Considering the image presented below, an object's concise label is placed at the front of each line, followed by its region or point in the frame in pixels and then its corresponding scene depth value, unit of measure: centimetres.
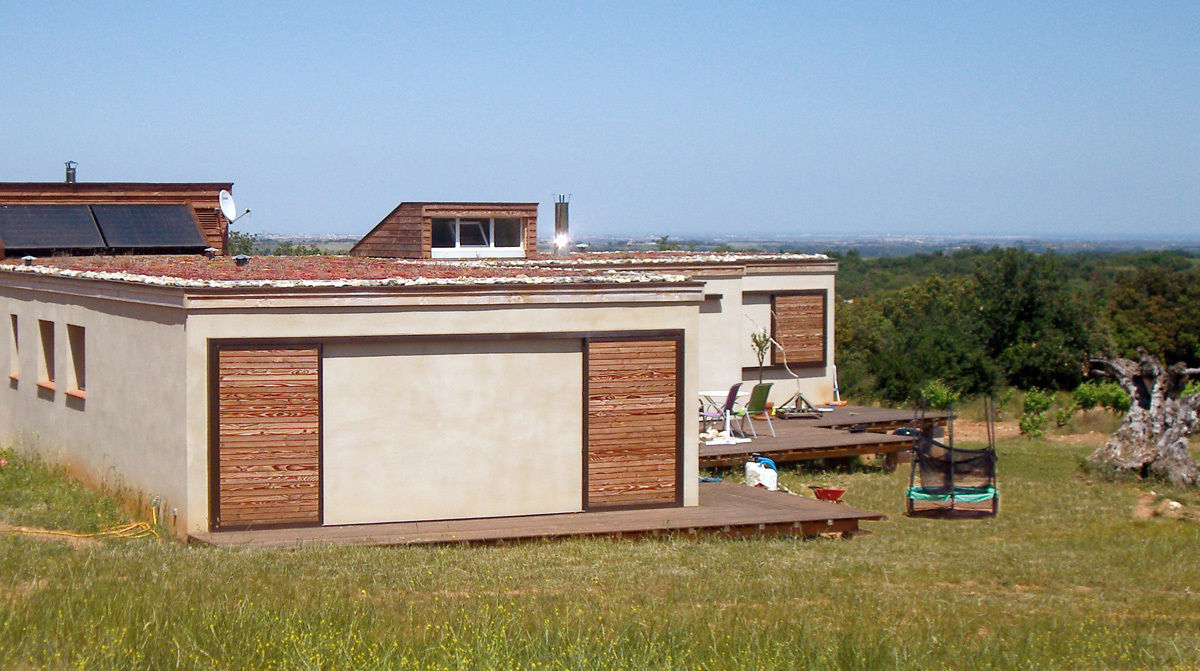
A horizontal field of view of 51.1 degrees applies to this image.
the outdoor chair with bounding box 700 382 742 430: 1959
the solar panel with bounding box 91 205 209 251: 2039
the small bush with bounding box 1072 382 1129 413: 3409
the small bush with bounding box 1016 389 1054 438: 2998
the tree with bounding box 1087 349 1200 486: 1909
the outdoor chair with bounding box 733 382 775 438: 2170
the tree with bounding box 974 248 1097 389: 4031
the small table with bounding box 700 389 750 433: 2048
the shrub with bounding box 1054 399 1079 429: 3203
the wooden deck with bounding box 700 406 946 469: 1850
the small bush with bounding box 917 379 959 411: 3453
